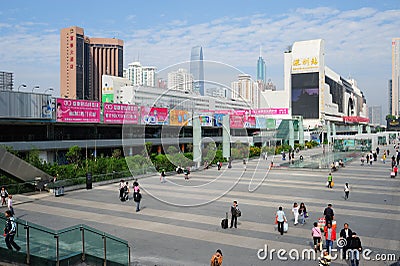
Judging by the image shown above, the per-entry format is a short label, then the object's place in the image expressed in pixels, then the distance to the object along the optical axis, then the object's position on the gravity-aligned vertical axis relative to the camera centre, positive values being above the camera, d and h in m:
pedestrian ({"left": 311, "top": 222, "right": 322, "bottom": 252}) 13.77 -3.80
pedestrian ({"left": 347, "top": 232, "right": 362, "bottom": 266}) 11.73 -3.62
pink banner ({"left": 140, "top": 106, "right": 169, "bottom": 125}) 44.66 +2.02
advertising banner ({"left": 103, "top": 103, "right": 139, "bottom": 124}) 45.34 +2.25
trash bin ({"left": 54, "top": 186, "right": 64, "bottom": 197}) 25.69 -3.93
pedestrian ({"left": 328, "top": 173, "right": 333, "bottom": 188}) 28.98 -3.76
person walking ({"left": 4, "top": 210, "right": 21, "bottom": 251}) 11.63 -3.06
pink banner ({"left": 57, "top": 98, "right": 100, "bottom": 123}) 40.16 +2.33
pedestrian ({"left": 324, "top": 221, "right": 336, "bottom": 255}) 13.48 -3.70
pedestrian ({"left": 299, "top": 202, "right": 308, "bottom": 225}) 17.83 -3.77
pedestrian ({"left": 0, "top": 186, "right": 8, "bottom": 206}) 22.66 -3.81
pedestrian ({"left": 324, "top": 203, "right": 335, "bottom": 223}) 15.62 -3.38
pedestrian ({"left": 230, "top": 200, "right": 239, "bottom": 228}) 17.08 -3.62
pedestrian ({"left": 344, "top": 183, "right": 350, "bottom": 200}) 23.81 -3.80
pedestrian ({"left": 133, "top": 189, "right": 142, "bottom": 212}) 20.33 -3.42
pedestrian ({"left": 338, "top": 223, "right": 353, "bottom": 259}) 12.41 -3.47
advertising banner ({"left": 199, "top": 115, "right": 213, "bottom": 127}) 53.01 +1.45
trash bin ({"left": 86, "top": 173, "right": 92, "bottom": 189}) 28.38 -3.58
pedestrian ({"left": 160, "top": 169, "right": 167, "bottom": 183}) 31.05 -3.78
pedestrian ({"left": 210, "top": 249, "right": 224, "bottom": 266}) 10.96 -3.65
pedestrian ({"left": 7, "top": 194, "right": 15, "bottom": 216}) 18.90 -3.64
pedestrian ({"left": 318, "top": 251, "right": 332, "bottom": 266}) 10.65 -3.57
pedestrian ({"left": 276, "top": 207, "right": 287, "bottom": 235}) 15.89 -3.65
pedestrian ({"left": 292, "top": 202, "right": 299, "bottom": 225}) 17.48 -3.68
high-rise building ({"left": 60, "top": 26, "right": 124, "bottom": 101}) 181.00 +33.68
